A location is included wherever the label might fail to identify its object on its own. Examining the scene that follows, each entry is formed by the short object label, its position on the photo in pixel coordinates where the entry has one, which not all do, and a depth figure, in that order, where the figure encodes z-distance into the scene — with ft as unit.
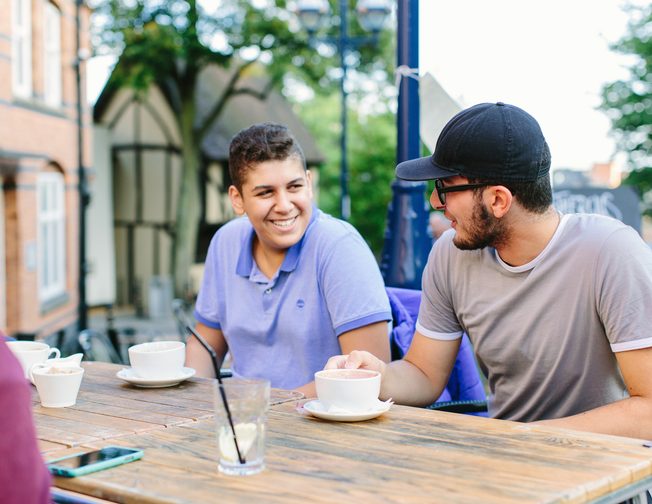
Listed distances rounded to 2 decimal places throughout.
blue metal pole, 16.67
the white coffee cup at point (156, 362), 9.84
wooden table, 5.93
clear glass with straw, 6.35
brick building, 46.12
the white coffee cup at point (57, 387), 8.87
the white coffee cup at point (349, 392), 7.89
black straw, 6.33
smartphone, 6.51
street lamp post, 43.46
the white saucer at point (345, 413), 7.77
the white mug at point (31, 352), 10.20
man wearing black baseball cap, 8.92
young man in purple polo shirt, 11.24
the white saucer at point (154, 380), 9.75
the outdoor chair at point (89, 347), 22.06
